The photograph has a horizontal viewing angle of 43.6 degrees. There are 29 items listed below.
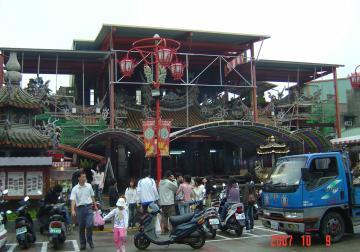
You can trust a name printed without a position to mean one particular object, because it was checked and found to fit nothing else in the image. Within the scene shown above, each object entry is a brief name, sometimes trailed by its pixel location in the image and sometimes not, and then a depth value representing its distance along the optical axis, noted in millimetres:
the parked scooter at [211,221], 11555
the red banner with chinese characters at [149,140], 16172
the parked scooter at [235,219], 12055
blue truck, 10125
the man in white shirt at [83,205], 10234
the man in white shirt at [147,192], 12258
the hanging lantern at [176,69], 18595
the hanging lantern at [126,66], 18453
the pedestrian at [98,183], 18078
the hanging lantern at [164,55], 16406
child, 9555
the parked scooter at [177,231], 10227
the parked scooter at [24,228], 10703
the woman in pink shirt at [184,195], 13039
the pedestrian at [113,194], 17419
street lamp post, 15725
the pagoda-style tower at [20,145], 15055
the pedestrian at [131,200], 14242
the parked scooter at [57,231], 10594
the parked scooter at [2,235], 9484
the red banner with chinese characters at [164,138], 15984
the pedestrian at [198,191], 13695
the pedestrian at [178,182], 13192
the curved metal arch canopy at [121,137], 24609
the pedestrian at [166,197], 12720
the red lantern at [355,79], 23359
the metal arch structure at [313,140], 27444
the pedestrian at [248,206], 12891
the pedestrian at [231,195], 12555
